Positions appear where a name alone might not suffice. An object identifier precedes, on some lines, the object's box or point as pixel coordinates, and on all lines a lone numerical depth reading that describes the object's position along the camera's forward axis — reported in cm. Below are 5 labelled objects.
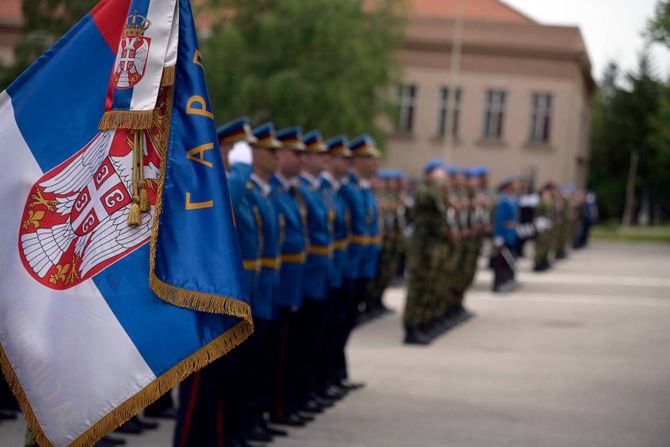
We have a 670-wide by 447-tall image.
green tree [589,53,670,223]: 6619
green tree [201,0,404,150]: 3753
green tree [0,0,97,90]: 3409
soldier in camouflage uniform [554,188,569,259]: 3089
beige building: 5403
